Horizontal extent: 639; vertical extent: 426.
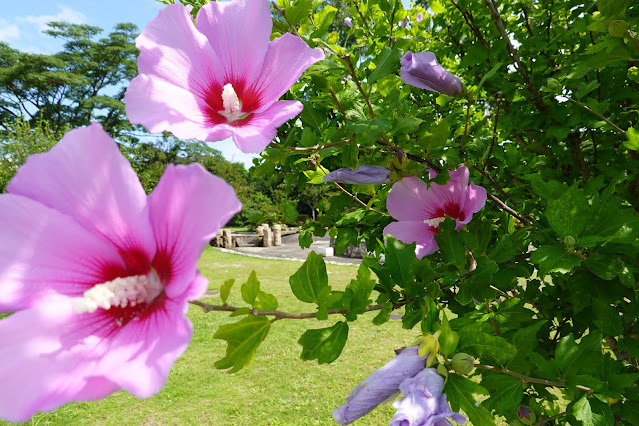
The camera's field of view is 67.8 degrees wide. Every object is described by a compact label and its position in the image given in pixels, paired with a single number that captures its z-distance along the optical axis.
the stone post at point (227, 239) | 14.16
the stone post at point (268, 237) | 14.90
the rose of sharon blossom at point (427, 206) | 0.34
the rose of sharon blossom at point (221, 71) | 0.19
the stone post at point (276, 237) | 15.07
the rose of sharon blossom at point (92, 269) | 0.15
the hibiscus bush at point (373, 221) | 0.17
